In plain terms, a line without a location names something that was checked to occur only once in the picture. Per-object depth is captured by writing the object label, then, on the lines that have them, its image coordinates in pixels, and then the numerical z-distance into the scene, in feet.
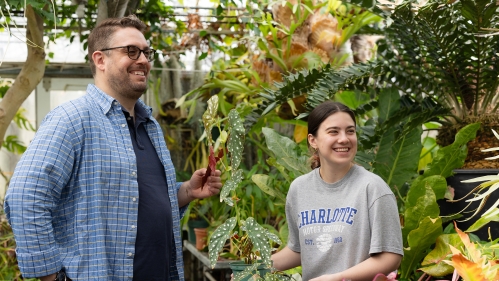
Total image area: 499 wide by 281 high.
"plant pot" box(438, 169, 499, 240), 10.10
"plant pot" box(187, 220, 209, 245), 16.53
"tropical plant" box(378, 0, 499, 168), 9.93
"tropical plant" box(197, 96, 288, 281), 6.70
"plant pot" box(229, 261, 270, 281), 6.74
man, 6.53
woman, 6.55
